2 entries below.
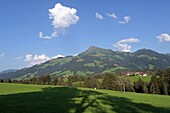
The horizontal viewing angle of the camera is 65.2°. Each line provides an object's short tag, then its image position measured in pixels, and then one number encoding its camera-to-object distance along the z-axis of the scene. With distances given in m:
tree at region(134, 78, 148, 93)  65.09
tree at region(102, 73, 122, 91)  69.23
